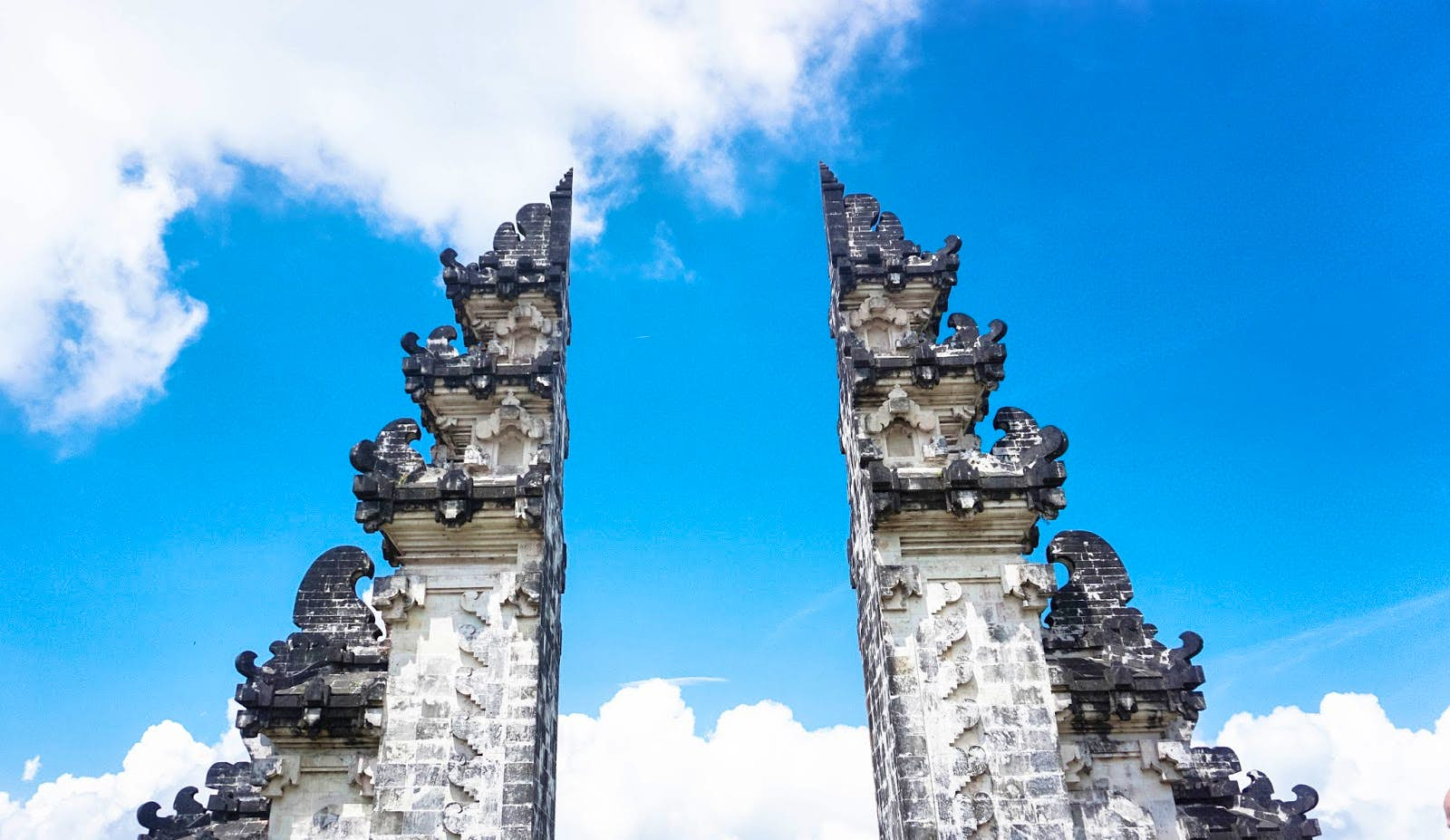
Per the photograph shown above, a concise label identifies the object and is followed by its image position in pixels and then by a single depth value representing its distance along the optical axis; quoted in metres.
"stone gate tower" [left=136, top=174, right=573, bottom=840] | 11.65
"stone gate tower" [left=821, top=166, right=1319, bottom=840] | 11.53
